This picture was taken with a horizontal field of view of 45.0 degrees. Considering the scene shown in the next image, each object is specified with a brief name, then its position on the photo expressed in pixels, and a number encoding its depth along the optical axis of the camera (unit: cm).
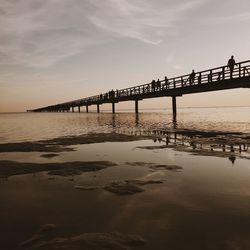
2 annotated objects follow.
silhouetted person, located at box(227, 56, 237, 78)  2186
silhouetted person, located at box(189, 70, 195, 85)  2739
